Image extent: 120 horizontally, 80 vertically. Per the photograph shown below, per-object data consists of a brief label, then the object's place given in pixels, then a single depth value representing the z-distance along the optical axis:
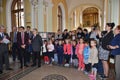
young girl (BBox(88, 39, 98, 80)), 2.47
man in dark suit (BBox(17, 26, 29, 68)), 2.99
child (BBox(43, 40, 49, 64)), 3.45
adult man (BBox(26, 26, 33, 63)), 3.31
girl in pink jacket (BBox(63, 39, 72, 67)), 3.17
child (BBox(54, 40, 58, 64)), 3.40
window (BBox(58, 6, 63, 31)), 6.03
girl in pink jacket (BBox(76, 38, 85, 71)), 2.87
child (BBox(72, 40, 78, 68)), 3.12
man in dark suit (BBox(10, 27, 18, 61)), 3.32
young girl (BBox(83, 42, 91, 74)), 2.73
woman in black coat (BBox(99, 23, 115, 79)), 2.19
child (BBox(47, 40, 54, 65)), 3.38
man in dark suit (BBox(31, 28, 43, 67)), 3.06
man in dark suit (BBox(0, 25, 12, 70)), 2.63
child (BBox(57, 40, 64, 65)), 3.30
